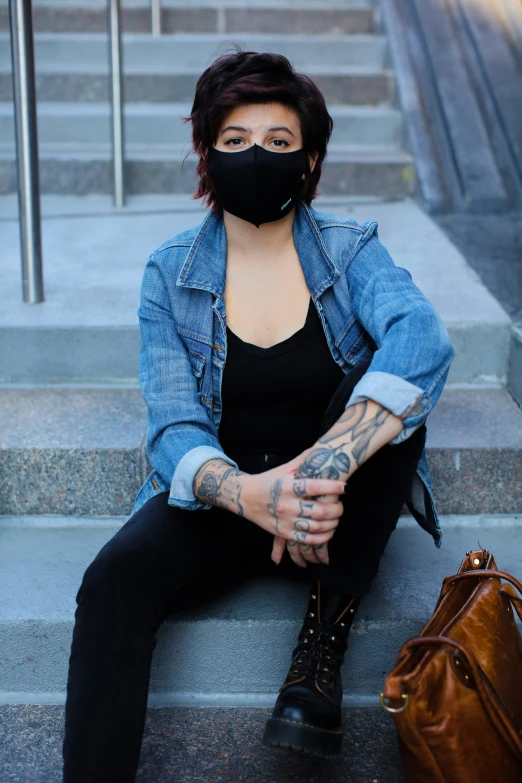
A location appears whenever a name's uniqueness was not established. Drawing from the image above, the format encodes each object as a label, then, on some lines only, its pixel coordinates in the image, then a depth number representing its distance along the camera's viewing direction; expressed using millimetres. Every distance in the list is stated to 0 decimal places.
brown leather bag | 1464
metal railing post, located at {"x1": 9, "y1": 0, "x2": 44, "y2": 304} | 2590
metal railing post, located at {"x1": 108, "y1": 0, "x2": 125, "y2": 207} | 3799
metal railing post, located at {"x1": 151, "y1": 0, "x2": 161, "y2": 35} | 5016
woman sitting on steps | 1617
